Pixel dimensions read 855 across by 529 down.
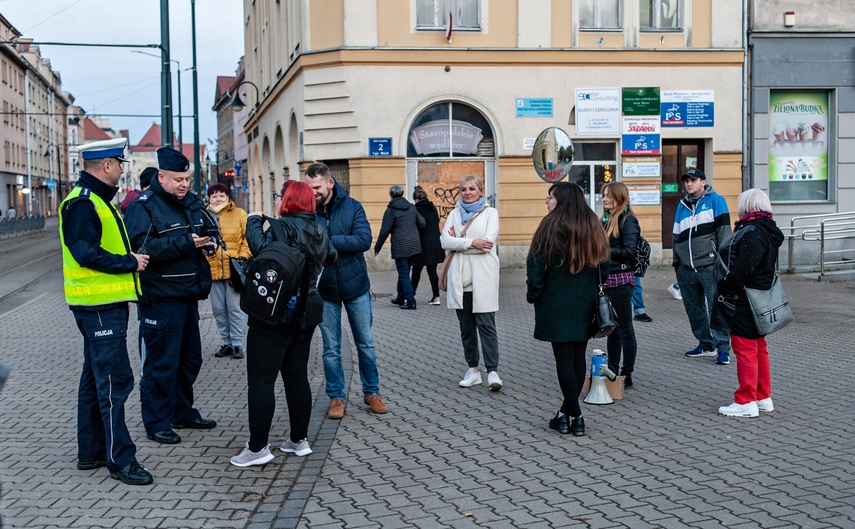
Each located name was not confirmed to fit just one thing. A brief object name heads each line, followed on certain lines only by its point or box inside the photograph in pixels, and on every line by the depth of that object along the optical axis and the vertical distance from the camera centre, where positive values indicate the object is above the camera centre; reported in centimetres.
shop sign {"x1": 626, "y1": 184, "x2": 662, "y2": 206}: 2141 +33
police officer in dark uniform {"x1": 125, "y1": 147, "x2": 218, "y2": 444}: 652 -44
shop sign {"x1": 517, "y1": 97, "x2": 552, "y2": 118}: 2112 +227
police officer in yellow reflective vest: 565 -45
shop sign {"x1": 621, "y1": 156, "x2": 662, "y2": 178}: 2133 +93
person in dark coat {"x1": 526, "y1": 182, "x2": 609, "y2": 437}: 671 -51
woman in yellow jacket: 1009 -61
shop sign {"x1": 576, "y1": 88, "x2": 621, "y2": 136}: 2120 +214
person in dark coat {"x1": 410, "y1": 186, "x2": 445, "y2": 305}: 1507 -55
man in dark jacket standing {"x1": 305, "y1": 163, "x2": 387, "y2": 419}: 722 -52
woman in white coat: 823 -52
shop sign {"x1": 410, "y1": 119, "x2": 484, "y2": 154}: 2125 +166
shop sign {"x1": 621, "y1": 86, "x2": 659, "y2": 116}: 2122 +242
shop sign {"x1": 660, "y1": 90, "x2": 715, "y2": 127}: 2133 +225
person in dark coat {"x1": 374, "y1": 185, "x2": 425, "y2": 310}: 1456 -38
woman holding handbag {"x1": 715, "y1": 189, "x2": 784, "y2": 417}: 722 -59
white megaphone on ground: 780 -145
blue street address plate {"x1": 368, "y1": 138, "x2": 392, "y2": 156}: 2077 +141
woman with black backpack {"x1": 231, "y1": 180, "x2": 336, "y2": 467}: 598 -84
